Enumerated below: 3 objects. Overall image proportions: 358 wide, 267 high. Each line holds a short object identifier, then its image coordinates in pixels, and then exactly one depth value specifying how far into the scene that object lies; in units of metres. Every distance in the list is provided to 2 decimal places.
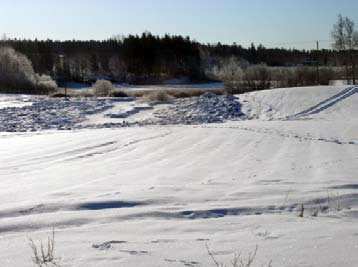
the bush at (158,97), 35.50
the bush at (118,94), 43.06
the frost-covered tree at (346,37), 48.28
